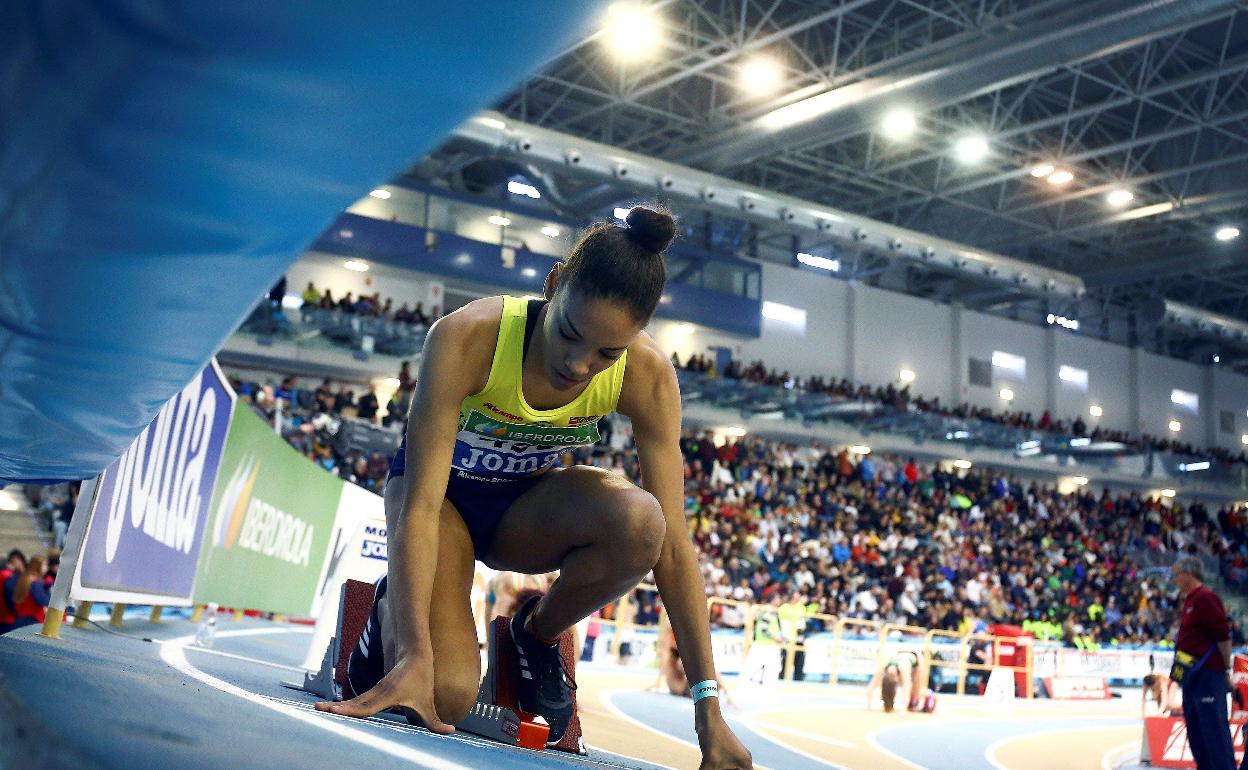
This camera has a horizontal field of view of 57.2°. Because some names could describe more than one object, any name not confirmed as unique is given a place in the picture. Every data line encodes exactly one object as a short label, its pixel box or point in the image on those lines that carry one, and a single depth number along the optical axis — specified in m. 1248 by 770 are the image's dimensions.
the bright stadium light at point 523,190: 27.31
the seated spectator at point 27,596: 6.44
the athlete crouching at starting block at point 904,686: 11.60
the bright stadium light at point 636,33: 17.61
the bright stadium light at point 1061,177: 23.50
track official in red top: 7.39
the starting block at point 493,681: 2.75
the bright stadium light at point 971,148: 21.42
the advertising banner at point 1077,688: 17.36
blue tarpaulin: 0.71
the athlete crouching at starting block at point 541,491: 2.23
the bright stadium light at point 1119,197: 24.44
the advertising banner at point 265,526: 7.00
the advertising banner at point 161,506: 4.70
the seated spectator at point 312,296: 20.64
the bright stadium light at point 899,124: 18.39
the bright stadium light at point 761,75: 19.61
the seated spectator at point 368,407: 19.28
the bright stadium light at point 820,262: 32.09
